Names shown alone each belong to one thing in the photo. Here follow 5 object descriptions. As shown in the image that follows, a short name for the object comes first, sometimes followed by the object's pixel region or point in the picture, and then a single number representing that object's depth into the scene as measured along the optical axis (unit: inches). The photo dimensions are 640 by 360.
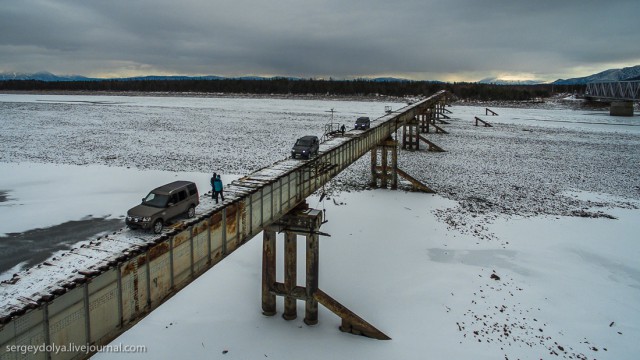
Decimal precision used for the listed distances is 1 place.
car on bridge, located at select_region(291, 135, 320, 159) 952.3
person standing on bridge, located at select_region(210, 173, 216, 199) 588.5
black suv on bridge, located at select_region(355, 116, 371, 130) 1594.5
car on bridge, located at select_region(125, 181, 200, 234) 486.0
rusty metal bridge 343.9
